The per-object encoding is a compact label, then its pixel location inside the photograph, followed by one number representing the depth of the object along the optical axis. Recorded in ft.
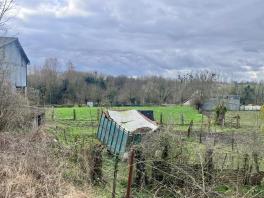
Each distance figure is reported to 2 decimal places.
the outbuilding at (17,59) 107.04
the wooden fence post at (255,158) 49.05
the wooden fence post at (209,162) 40.84
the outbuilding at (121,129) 60.30
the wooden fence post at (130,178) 27.83
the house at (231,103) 216.74
